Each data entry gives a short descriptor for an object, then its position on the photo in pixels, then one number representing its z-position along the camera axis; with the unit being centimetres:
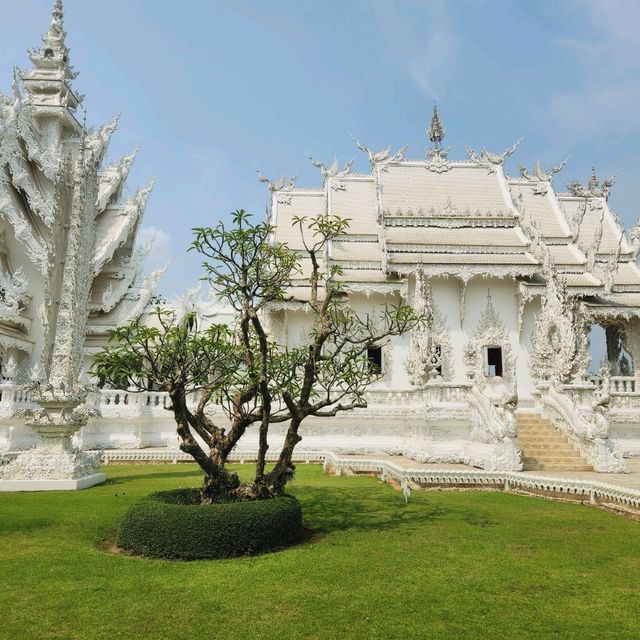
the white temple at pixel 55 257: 928
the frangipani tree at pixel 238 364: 588
